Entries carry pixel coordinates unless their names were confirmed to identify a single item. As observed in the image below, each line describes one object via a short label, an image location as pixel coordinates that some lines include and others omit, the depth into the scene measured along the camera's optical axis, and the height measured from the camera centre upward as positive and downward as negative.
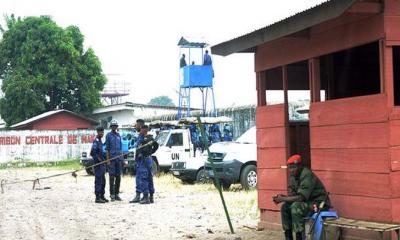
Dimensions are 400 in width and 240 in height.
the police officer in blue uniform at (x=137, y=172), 14.26 -0.73
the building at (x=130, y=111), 42.56 +2.30
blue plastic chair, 7.30 -1.02
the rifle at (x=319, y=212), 7.32 -0.91
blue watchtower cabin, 27.70 +3.02
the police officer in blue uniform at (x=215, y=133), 23.92 +0.31
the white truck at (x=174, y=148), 21.70 -0.26
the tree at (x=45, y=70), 43.25 +5.47
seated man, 7.50 -0.72
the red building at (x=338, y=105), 6.68 +0.43
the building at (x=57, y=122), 41.75 +1.58
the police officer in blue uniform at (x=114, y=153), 14.80 -0.26
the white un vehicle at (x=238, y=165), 15.92 -0.67
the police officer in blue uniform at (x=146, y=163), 14.03 -0.51
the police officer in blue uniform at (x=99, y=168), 14.70 -0.63
